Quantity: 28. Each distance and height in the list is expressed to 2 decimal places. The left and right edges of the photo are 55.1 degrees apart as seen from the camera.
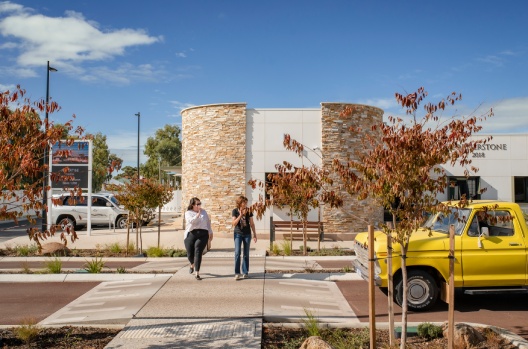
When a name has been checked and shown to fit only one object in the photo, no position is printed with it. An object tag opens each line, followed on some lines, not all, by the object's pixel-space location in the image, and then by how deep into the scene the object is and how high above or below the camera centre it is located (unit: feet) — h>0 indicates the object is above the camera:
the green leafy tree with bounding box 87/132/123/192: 173.17 +16.10
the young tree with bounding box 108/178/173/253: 49.85 +0.58
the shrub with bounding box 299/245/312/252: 53.32 -5.02
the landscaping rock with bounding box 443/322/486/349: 19.45 -5.25
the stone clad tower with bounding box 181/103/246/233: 71.67 +5.72
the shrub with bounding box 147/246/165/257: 49.91 -5.06
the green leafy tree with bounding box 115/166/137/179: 217.15 +14.18
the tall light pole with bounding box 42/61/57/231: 81.17 +19.55
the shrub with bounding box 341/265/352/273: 39.06 -5.27
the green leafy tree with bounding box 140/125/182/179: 200.34 +20.66
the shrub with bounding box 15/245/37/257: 52.01 -5.18
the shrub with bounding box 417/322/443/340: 21.21 -5.44
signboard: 70.03 +4.89
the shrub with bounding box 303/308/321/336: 21.29 -5.34
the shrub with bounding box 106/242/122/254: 51.98 -4.91
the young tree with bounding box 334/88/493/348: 17.60 +1.27
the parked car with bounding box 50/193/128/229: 83.25 -2.10
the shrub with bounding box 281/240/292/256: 49.78 -4.77
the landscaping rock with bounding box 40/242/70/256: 50.26 -4.93
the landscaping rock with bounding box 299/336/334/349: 17.93 -5.10
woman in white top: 35.32 -2.02
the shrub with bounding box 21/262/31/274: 39.60 -5.47
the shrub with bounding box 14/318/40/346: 20.84 -5.49
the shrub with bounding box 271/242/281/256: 50.79 -4.90
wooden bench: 66.33 -3.86
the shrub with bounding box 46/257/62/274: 38.63 -5.10
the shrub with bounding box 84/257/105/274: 38.79 -5.13
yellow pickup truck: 26.86 -3.20
